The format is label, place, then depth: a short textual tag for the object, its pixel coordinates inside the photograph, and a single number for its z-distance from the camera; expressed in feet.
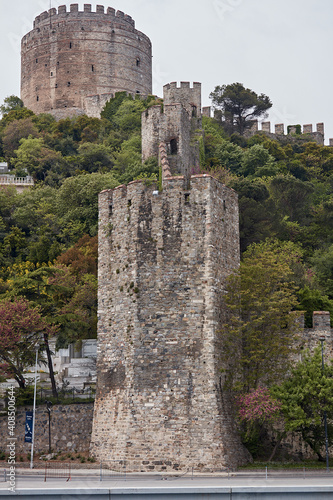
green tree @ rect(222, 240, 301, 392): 82.02
